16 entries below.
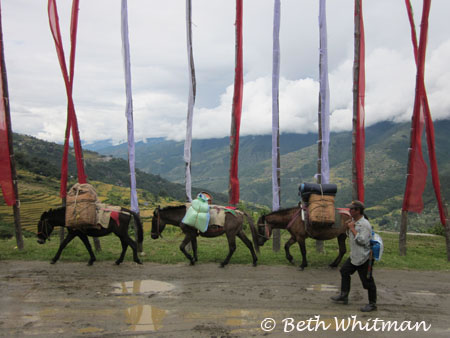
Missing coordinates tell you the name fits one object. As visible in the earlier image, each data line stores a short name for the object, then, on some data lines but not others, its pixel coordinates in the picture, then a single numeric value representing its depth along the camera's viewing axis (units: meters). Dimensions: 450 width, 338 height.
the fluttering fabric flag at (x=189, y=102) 10.10
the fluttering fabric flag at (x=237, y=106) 10.21
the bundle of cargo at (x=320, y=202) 7.82
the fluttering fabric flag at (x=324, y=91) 9.89
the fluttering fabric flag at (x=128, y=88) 9.72
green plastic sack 8.31
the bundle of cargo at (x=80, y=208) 7.96
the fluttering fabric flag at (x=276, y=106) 10.01
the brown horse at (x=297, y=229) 8.22
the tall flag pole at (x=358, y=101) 9.87
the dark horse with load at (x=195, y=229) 8.50
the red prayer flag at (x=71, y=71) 9.63
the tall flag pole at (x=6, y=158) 9.52
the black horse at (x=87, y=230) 8.38
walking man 5.50
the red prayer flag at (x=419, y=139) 9.68
